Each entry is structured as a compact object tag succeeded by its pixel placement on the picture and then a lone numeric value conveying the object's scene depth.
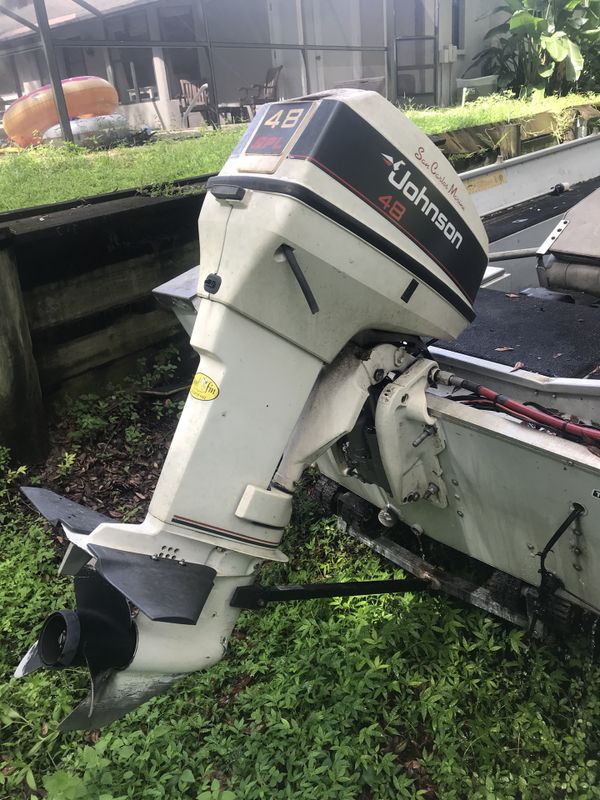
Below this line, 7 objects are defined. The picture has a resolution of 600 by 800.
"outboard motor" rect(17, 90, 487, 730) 1.35
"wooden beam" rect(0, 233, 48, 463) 2.79
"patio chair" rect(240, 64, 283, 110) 7.62
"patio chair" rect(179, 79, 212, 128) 6.49
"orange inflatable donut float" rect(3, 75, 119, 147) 4.73
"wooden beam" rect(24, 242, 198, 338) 3.09
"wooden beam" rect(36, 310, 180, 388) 3.21
